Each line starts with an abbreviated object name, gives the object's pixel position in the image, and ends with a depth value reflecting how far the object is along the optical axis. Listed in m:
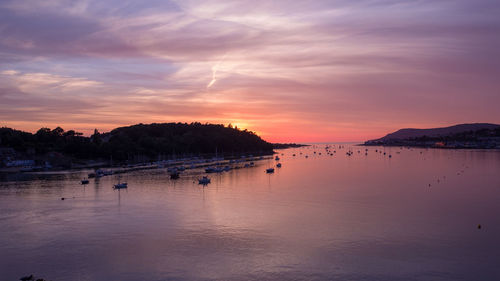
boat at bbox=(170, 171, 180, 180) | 78.69
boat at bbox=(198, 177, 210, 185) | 70.43
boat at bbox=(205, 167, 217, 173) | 95.44
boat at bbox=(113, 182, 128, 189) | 63.92
